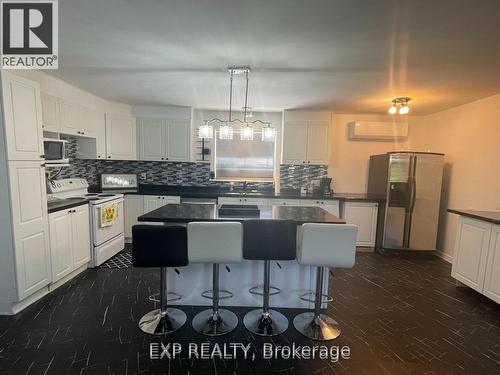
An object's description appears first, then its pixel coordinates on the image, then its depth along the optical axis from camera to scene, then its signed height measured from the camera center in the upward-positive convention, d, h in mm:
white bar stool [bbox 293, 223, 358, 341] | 2139 -653
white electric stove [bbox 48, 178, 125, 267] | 3547 -787
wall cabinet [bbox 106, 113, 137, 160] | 4434 +409
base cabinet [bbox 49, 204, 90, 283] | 2875 -960
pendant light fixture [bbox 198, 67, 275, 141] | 2699 +350
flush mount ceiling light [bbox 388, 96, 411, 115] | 3575 +948
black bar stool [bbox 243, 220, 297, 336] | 2182 -630
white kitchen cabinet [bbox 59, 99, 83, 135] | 3441 +577
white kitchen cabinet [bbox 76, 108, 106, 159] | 4086 +315
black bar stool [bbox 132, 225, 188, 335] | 2088 -679
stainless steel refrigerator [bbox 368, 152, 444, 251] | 4129 -500
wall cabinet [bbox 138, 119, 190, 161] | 4711 +442
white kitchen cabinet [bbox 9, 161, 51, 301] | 2400 -652
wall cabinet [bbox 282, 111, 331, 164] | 4715 +511
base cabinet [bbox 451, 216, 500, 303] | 2746 -982
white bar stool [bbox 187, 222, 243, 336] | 2102 -640
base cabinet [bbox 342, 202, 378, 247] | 4461 -867
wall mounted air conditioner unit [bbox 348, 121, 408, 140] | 4766 +704
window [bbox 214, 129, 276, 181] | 5090 +94
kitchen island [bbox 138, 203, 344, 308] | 2662 -1197
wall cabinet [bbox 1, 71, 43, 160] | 2304 +383
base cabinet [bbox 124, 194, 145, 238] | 4465 -822
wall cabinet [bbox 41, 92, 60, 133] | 3148 +568
